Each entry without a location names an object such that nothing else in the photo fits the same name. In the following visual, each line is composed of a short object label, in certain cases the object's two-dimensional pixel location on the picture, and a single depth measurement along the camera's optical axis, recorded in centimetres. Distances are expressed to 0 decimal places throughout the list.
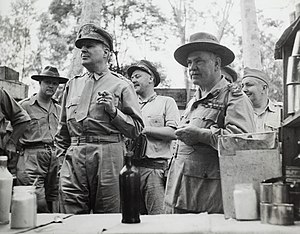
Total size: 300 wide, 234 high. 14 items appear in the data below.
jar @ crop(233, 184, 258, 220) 167
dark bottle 172
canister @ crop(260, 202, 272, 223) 157
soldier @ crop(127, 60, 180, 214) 366
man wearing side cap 373
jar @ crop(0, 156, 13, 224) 173
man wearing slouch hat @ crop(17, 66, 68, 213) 438
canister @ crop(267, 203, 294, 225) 153
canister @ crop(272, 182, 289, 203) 157
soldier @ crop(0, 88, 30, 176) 364
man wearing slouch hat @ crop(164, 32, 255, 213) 235
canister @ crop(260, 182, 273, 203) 159
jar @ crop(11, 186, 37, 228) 166
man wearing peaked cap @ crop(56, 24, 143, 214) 277
